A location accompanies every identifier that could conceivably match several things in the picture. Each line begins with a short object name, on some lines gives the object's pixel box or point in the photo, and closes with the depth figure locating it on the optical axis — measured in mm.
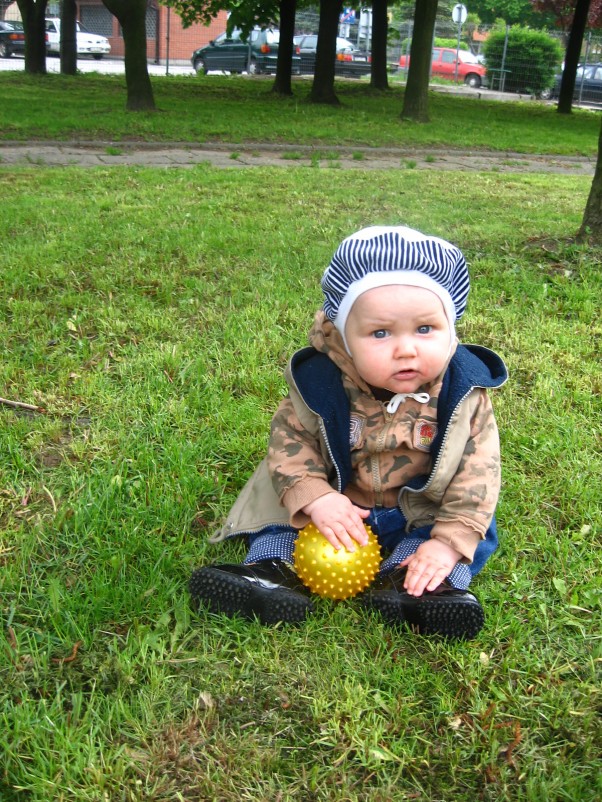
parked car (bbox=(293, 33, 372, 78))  33406
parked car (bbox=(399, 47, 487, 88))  38562
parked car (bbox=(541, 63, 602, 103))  31188
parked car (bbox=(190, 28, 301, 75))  31922
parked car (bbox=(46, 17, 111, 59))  39562
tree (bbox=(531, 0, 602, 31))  28188
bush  32562
